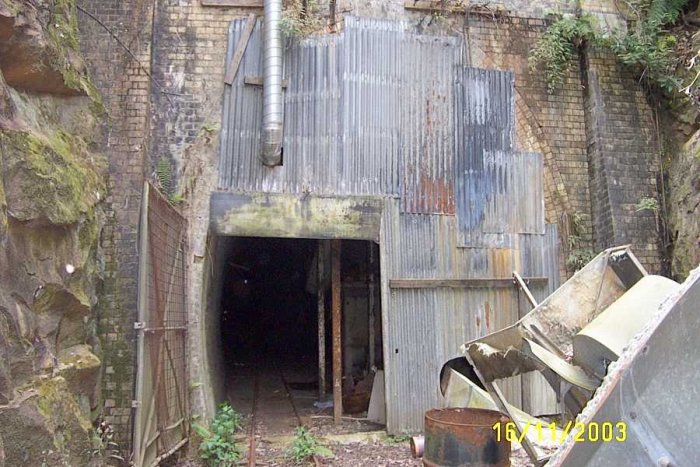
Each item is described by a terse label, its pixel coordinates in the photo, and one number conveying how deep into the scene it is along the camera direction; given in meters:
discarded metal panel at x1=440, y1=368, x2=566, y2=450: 4.49
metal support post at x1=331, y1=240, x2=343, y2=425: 9.35
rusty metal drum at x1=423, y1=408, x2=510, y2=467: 4.81
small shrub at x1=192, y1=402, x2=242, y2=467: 7.27
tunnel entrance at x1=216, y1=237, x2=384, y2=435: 10.73
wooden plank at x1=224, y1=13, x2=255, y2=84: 8.53
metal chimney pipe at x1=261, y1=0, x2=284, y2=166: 8.23
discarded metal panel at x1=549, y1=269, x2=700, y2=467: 1.85
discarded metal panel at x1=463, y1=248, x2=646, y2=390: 4.65
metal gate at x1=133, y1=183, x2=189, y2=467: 5.88
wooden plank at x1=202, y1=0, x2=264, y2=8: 8.71
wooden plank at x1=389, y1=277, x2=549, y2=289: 8.53
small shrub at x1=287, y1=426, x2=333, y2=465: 7.48
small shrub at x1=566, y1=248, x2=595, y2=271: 9.03
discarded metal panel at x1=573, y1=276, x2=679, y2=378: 2.98
